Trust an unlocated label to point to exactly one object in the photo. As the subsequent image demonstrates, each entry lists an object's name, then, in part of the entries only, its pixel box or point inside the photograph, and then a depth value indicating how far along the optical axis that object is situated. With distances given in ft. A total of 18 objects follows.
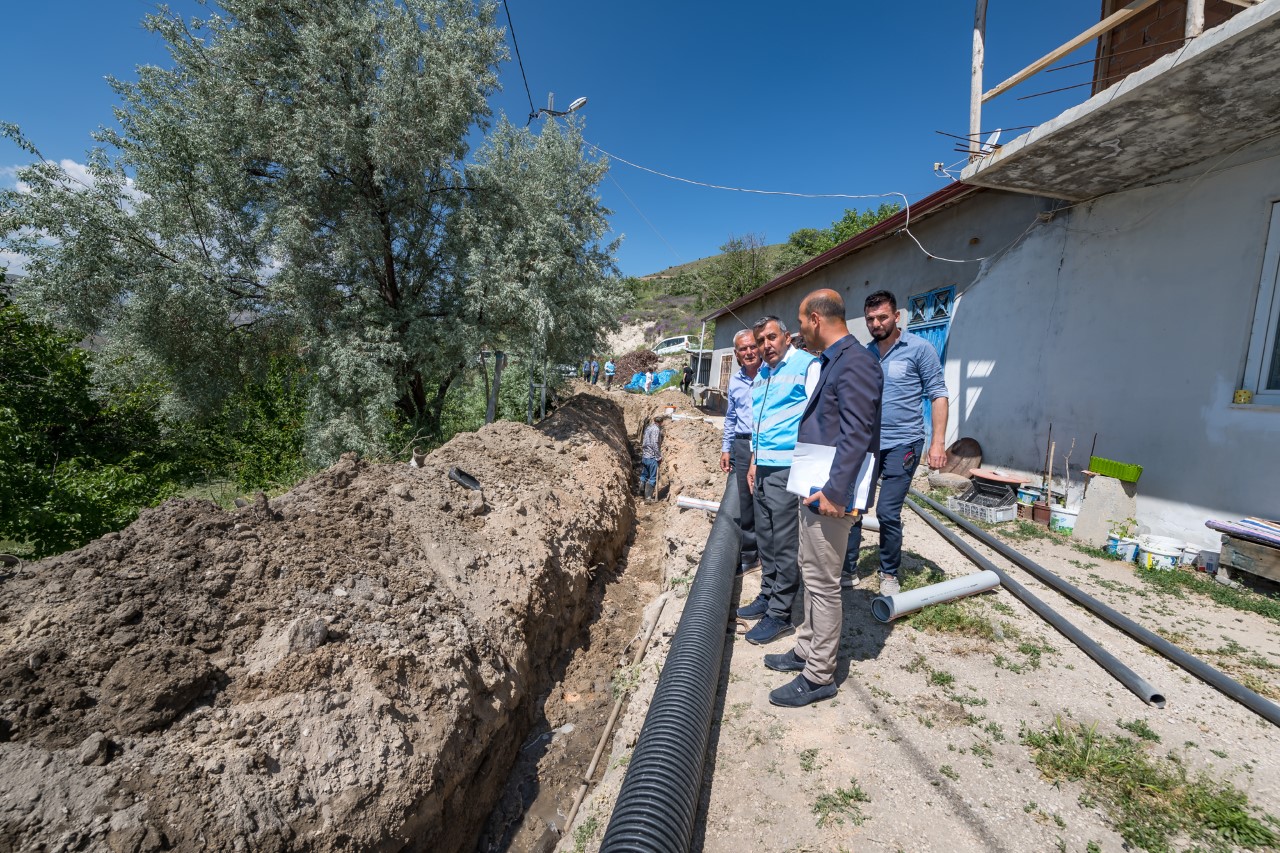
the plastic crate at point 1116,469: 15.99
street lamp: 26.17
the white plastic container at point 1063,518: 17.19
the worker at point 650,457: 28.04
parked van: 105.21
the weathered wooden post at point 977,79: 17.38
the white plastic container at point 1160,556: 14.47
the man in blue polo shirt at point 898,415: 11.58
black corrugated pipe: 5.67
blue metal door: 25.64
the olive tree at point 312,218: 21.29
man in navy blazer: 7.58
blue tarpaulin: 68.44
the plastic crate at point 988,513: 18.20
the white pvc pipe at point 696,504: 18.54
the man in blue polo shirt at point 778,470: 10.26
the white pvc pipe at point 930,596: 10.77
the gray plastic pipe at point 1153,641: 8.10
